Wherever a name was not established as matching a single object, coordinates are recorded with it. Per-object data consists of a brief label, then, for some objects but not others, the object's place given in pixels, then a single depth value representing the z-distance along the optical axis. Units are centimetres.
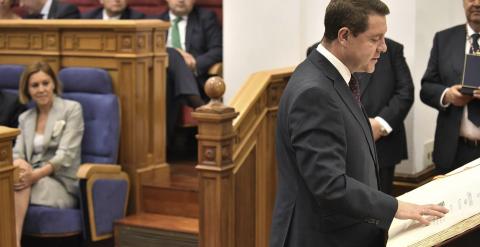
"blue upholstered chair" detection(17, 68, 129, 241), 860
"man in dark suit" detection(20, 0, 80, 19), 1195
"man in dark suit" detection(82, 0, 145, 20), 1163
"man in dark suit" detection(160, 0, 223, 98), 1074
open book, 382
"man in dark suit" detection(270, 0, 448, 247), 381
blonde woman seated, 871
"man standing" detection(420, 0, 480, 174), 725
